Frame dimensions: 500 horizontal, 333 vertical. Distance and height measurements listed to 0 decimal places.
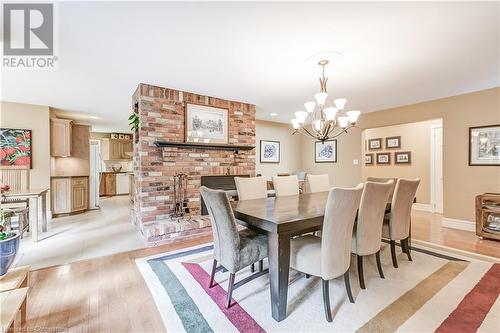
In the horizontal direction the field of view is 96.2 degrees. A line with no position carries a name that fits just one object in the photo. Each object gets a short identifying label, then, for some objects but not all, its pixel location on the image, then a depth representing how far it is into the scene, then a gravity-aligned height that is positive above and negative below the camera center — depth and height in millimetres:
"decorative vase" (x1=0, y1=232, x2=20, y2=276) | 1341 -521
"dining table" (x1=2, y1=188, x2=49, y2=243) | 3154 -489
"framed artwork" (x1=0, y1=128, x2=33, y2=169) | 4184 +338
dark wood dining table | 1671 -500
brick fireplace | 3438 +41
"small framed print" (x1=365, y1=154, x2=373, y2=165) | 6282 +163
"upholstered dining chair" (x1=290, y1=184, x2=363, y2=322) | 1678 -618
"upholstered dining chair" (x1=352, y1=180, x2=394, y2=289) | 2006 -514
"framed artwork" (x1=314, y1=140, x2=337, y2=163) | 6020 +366
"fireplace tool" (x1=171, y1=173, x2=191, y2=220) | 3711 -543
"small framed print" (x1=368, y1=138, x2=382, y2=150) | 6112 +578
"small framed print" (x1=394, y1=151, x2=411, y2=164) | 5602 +192
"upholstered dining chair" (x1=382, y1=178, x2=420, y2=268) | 2449 -551
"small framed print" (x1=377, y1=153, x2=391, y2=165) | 5934 +178
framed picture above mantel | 3885 +750
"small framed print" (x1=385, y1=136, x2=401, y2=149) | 5762 +594
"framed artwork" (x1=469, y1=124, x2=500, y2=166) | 3605 +314
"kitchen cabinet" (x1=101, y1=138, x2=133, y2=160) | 8359 +629
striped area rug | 1609 -1144
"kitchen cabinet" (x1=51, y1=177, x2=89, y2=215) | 4867 -650
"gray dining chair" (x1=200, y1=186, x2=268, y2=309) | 1790 -666
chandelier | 2527 +585
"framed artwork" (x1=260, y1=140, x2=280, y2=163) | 6285 +398
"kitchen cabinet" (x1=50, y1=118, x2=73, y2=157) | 4879 +634
